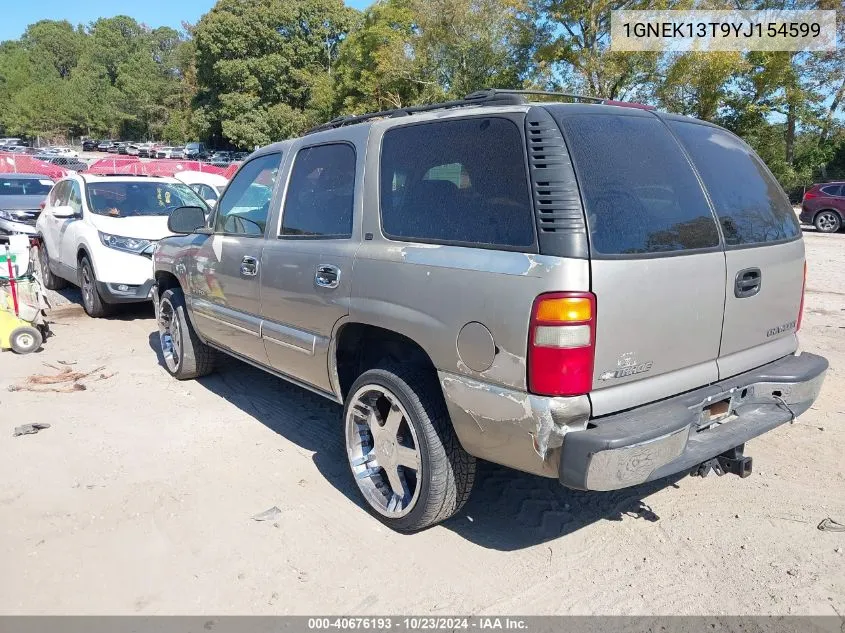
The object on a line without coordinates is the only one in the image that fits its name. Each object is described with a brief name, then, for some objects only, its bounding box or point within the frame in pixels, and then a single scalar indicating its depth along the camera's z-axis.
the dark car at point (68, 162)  30.28
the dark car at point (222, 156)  48.48
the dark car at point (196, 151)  54.06
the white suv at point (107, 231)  7.64
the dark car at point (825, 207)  18.16
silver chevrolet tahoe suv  2.50
